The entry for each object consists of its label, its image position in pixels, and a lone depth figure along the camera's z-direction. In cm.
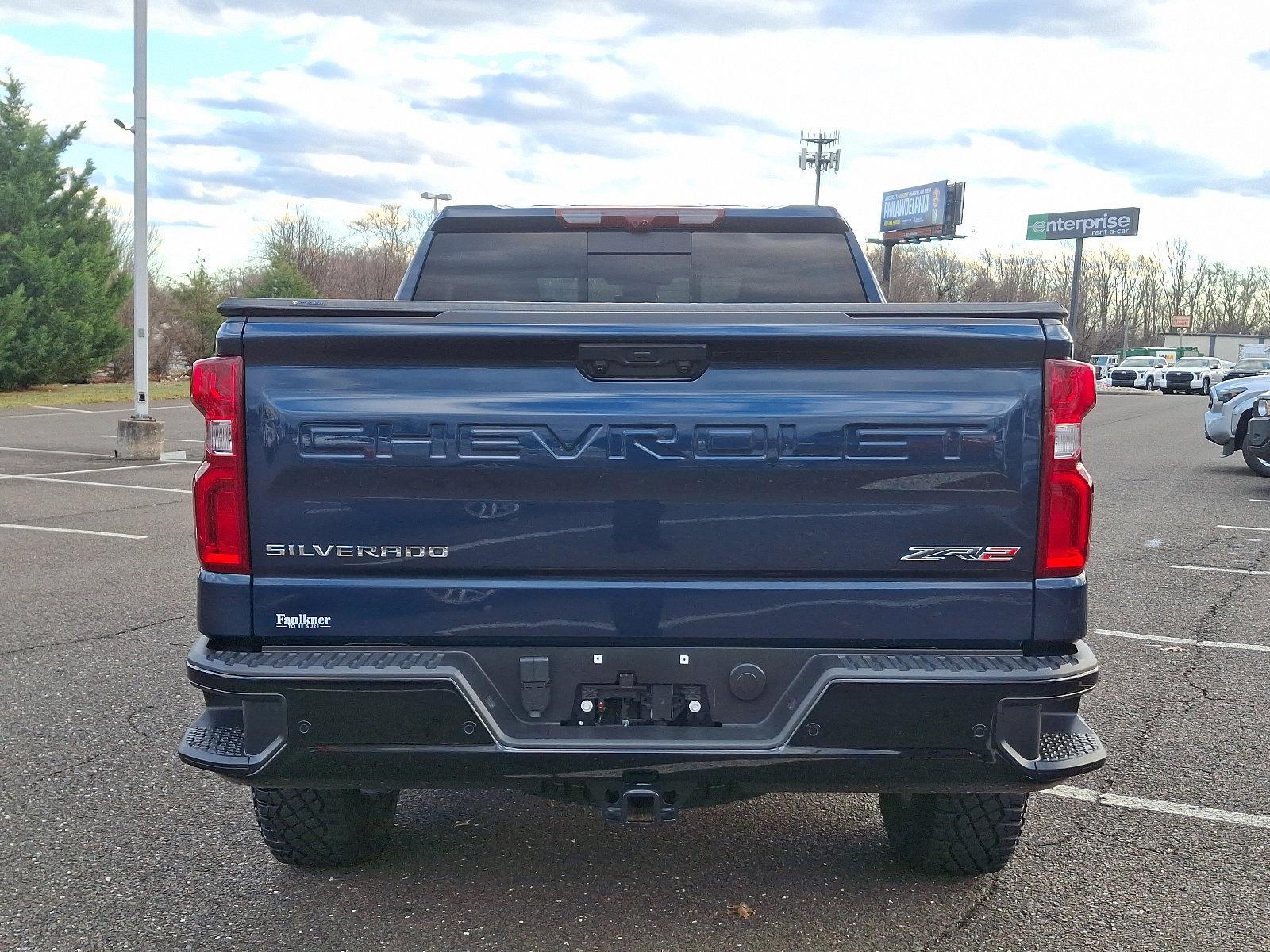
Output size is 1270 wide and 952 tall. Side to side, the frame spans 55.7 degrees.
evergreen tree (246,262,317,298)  4300
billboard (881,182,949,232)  8581
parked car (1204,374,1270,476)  1617
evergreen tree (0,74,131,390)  3062
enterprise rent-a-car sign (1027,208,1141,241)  9900
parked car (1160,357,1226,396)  6288
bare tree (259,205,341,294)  5097
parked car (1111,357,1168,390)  6912
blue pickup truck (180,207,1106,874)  290
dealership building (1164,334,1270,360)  11169
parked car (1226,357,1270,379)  3878
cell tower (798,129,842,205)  8469
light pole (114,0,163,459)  1611
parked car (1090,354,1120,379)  8273
